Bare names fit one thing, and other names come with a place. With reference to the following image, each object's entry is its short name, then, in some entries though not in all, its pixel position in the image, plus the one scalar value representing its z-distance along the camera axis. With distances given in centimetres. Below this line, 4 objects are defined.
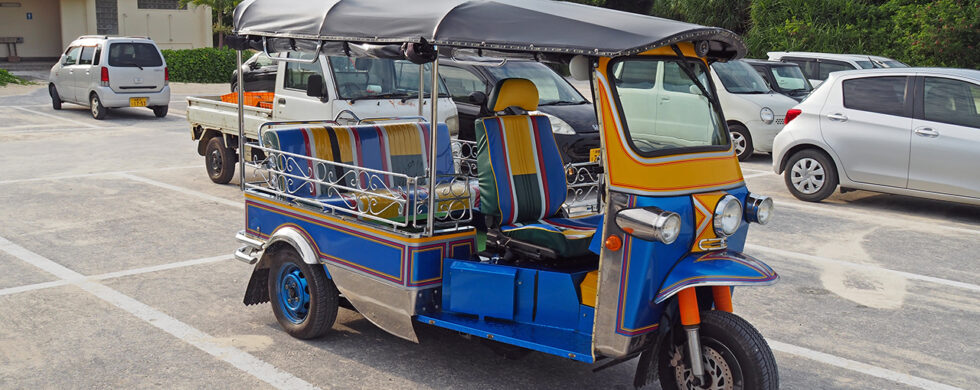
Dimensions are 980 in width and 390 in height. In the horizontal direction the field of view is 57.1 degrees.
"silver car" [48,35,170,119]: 1725
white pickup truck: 1010
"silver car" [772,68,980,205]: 946
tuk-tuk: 420
